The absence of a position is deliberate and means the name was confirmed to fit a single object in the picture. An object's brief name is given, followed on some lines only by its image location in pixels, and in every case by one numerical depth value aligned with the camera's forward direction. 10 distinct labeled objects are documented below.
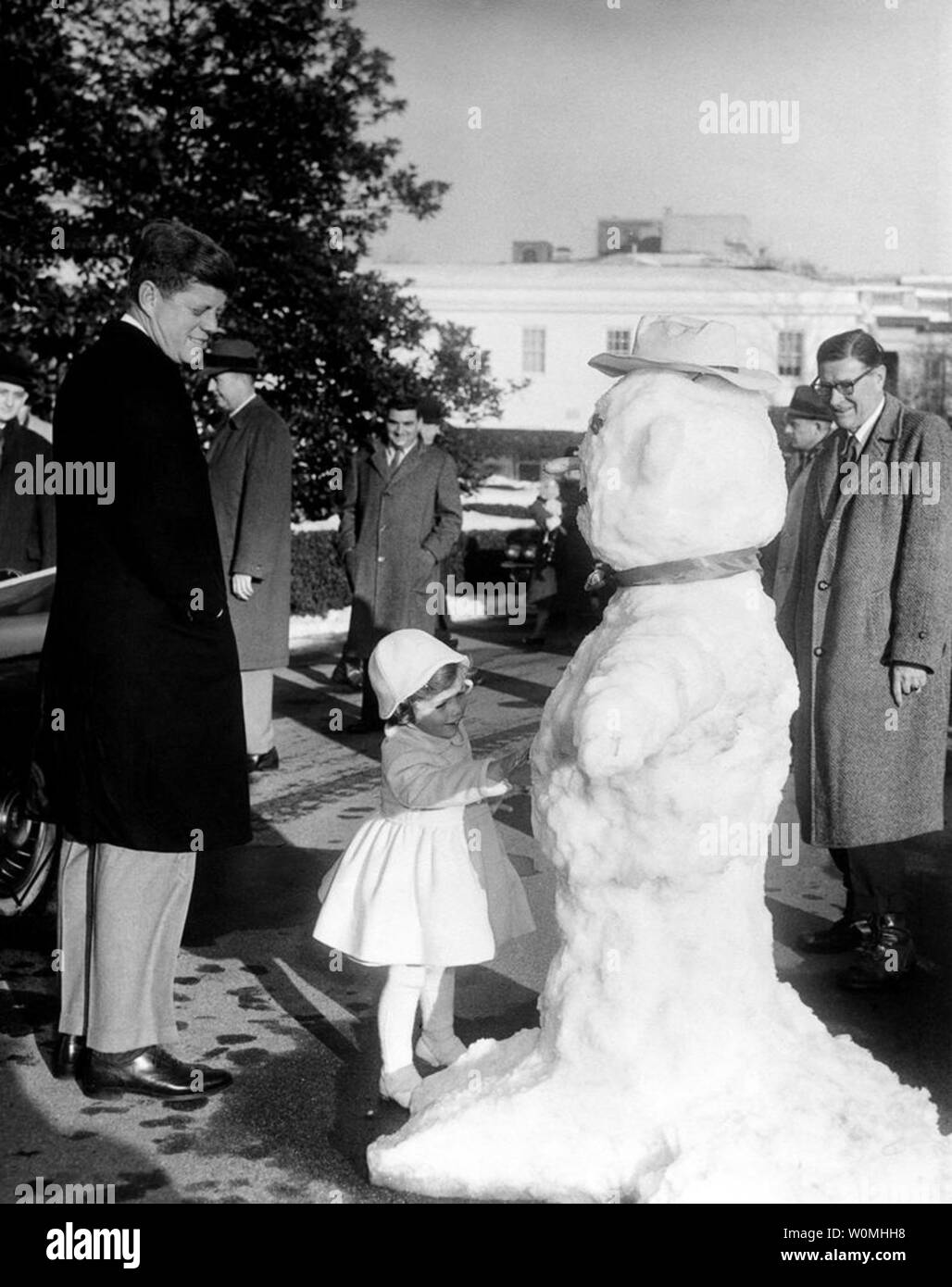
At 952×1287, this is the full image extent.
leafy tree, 13.89
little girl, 3.97
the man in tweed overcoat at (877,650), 4.98
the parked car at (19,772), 5.63
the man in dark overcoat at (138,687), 4.12
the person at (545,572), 14.40
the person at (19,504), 7.61
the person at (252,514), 7.75
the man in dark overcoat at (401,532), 9.31
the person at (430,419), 10.62
